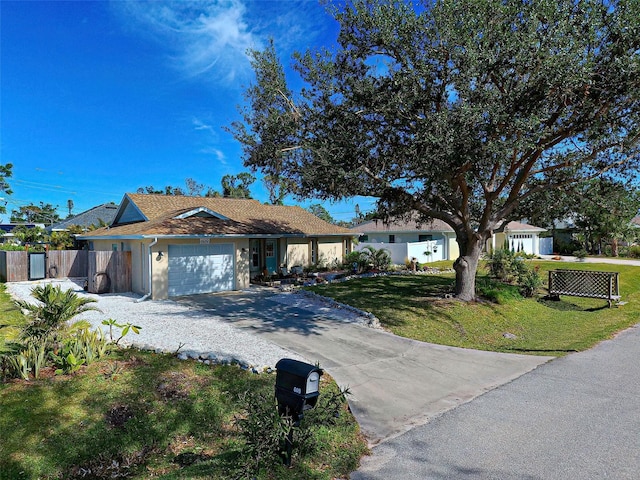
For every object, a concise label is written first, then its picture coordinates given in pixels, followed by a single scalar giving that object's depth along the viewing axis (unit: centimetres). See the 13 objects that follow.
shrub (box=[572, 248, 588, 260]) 2950
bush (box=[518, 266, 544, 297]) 1569
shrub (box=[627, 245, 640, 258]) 3061
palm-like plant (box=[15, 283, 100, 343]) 568
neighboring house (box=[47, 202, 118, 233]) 2944
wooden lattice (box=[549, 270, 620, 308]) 1452
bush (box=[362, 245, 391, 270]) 2062
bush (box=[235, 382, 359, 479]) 340
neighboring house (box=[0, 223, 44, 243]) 4257
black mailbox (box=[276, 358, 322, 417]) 347
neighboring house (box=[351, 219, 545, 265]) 2656
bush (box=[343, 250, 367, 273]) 2002
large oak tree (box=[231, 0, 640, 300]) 837
